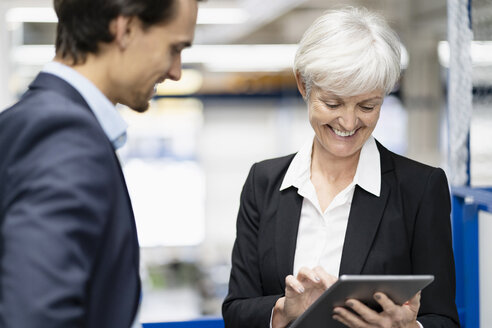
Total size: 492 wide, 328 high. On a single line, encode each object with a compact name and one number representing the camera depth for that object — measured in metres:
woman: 1.90
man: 1.45
